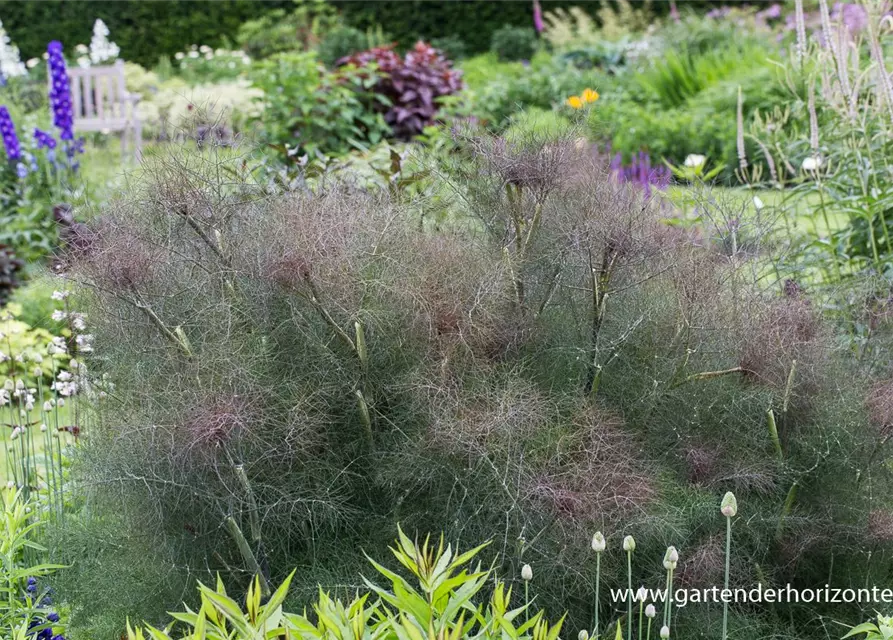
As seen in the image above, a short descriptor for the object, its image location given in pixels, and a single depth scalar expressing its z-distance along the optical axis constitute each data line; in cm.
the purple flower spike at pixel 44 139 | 760
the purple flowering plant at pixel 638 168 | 615
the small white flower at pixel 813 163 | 352
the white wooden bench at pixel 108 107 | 1077
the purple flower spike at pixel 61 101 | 765
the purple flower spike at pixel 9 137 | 736
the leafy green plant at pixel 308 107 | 846
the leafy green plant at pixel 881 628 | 201
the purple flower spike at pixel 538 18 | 1653
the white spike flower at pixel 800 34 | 380
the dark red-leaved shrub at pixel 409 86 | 931
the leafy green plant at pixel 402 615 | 164
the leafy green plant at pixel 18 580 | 241
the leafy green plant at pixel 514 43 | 1647
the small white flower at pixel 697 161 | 435
